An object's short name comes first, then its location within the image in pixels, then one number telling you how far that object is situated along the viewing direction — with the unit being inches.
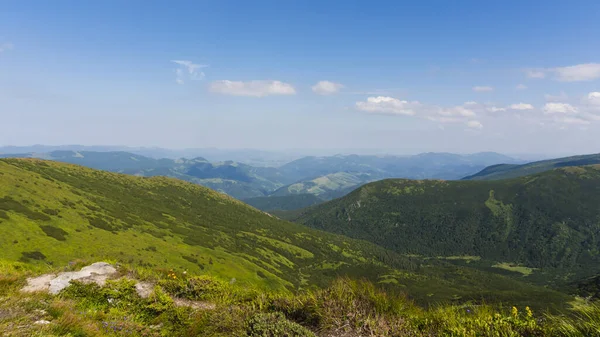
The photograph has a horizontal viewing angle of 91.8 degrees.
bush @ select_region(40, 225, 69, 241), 3296.5
